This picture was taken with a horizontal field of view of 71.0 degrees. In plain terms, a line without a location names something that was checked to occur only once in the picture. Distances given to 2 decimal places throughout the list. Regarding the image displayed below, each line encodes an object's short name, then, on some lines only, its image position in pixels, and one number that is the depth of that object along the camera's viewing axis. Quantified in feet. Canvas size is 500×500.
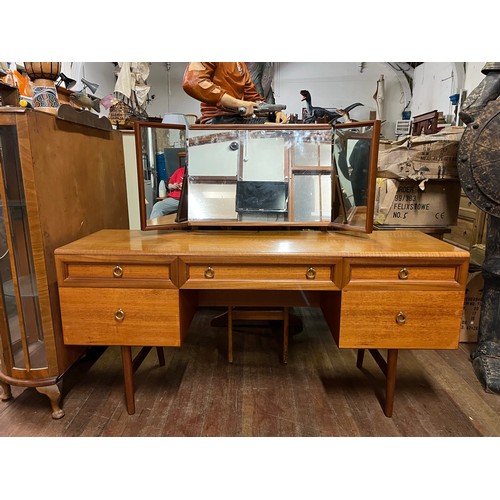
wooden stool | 6.21
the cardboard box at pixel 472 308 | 6.72
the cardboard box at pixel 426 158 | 6.38
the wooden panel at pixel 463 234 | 8.68
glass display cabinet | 4.17
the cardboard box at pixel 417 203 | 6.59
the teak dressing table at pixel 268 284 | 4.33
